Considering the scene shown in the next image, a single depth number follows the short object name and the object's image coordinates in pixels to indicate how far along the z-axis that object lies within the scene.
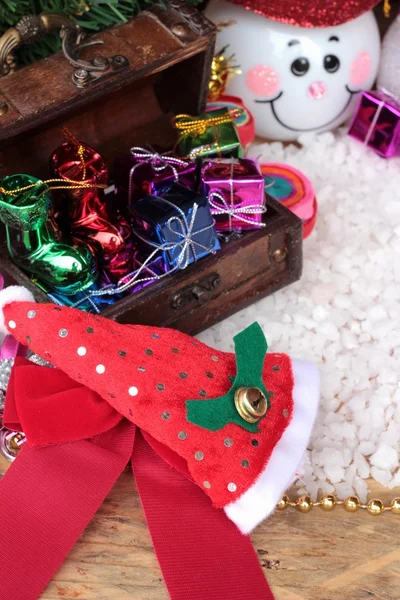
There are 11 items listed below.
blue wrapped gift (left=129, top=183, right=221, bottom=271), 0.41
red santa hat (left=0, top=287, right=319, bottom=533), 0.37
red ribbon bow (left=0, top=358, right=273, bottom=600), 0.36
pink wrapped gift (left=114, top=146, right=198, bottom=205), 0.44
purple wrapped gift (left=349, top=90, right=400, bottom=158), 0.51
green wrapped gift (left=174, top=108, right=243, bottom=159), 0.44
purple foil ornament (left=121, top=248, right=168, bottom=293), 0.42
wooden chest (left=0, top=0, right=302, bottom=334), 0.40
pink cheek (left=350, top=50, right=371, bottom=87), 0.50
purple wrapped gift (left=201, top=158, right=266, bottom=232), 0.43
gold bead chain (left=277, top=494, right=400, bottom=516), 0.38
